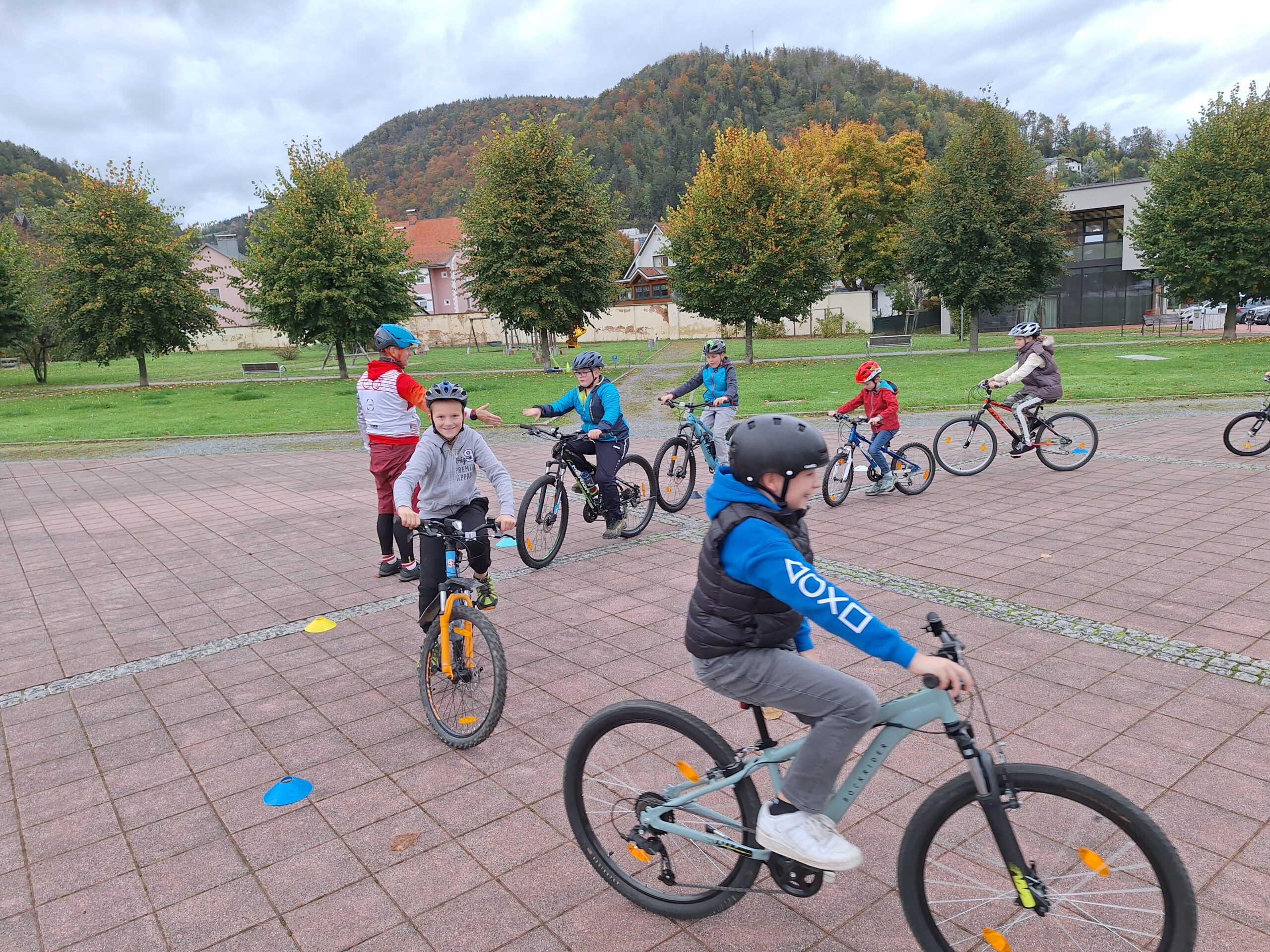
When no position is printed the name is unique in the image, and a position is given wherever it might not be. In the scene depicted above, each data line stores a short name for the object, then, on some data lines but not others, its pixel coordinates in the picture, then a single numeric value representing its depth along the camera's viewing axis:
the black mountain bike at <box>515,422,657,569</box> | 7.27
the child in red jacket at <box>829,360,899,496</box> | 8.90
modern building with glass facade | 45.72
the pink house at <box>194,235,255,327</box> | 73.69
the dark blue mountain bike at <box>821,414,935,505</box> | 9.13
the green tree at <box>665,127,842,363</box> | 29.36
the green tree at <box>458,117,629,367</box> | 30.05
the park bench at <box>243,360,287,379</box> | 37.59
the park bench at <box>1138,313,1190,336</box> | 40.27
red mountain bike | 10.13
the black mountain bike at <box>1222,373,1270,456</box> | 10.30
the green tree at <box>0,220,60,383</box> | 32.69
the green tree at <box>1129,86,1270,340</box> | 27.98
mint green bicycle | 2.19
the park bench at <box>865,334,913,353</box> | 36.78
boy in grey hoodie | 4.56
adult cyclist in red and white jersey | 6.64
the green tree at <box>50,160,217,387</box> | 29.30
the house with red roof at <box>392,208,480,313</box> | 79.69
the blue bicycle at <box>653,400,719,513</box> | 9.38
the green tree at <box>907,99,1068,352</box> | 28.95
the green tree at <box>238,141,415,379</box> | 29.23
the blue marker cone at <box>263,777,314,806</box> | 3.74
